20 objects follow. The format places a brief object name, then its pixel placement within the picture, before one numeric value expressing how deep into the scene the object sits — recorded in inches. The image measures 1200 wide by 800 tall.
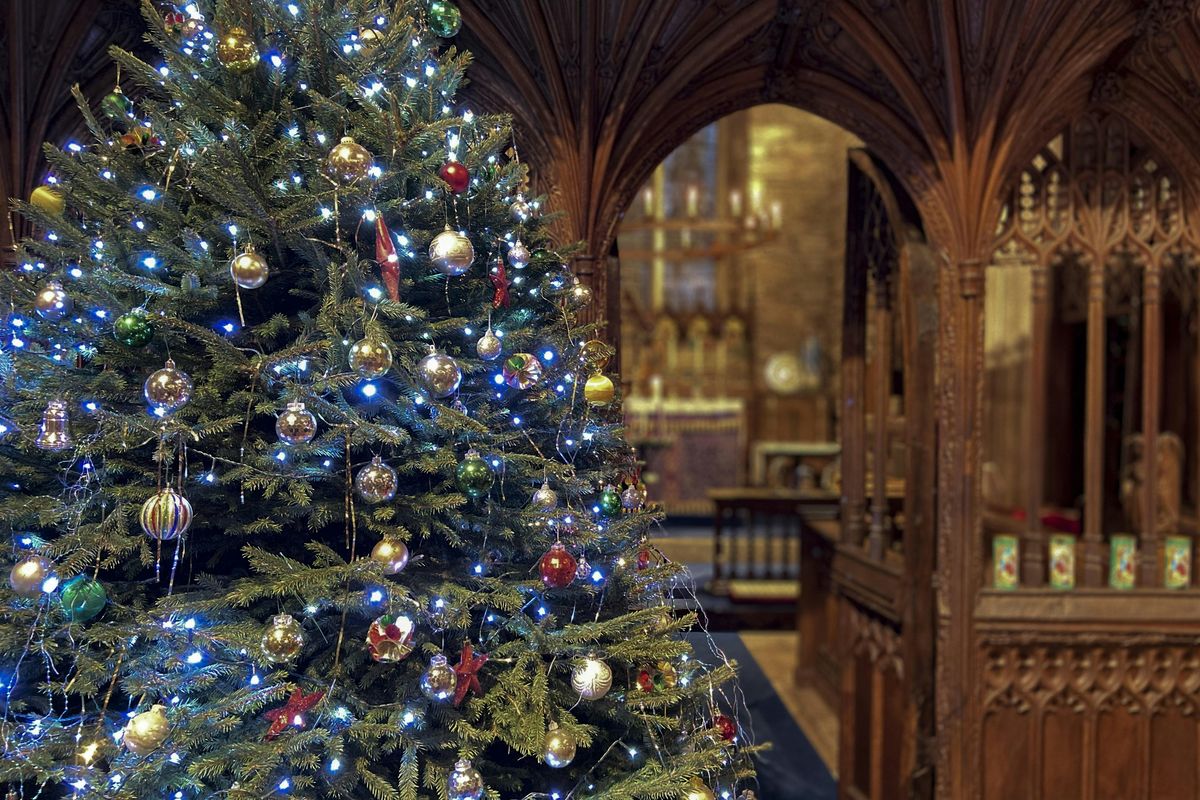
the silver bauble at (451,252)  66.4
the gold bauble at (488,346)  69.2
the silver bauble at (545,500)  71.3
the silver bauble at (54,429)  63.0
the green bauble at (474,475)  65.7
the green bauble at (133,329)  62.9
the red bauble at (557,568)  67.5
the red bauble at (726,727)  76.5
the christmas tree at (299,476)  62.4
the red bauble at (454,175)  67.9
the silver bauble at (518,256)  75.3
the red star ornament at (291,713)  61.1
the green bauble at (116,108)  75.3
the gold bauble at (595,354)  83.9
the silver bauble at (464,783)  62.0
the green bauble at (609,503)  79.1
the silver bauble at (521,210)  76.8
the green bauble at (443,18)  84.9
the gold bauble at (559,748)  63.8
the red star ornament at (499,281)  73.7
